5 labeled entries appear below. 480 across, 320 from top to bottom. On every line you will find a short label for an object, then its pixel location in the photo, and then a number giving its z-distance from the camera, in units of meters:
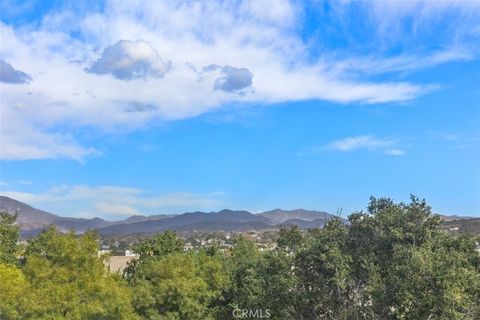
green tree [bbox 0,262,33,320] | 21.20
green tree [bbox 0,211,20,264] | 40.76
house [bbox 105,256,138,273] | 63.24
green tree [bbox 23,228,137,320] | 20.80
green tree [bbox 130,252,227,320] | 27.44
